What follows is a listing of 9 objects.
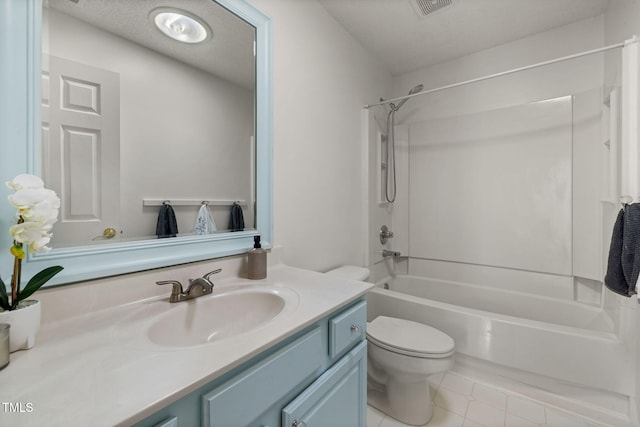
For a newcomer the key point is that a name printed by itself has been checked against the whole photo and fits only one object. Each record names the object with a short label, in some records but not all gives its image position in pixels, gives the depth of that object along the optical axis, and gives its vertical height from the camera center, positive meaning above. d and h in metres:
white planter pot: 0.53 -0.24
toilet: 1.30 -0.77
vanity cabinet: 0.51 -0.43
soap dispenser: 1.09 -0.22
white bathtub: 1.34 -0.72
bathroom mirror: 0.65 +0.21
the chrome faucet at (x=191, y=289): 0.85 -0.26
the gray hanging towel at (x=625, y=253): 1.09 -0.18
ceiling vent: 1.60 +1.29
